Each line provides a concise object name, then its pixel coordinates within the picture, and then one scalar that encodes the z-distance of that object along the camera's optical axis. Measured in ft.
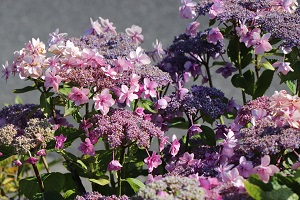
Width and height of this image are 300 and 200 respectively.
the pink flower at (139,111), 15.26
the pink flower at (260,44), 15.98
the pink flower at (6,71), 16.37
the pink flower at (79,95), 14.44
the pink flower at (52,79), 14.61
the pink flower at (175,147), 15.57
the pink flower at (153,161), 15.34
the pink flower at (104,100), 14.61
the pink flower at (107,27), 17.93
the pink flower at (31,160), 14.34
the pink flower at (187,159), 14.73
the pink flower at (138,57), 15.93
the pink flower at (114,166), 14.55
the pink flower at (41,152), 14.40
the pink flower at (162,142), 14.96
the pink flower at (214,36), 16.69
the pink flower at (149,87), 15.28
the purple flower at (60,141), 14.79
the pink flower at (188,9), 17.27
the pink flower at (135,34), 18.22
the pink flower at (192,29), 17.47
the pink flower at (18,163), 14.94
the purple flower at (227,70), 18.30
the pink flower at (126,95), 14.78
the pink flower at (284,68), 16.17
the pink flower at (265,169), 12.28
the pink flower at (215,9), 16.29
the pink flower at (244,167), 12.86
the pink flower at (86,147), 14.85
